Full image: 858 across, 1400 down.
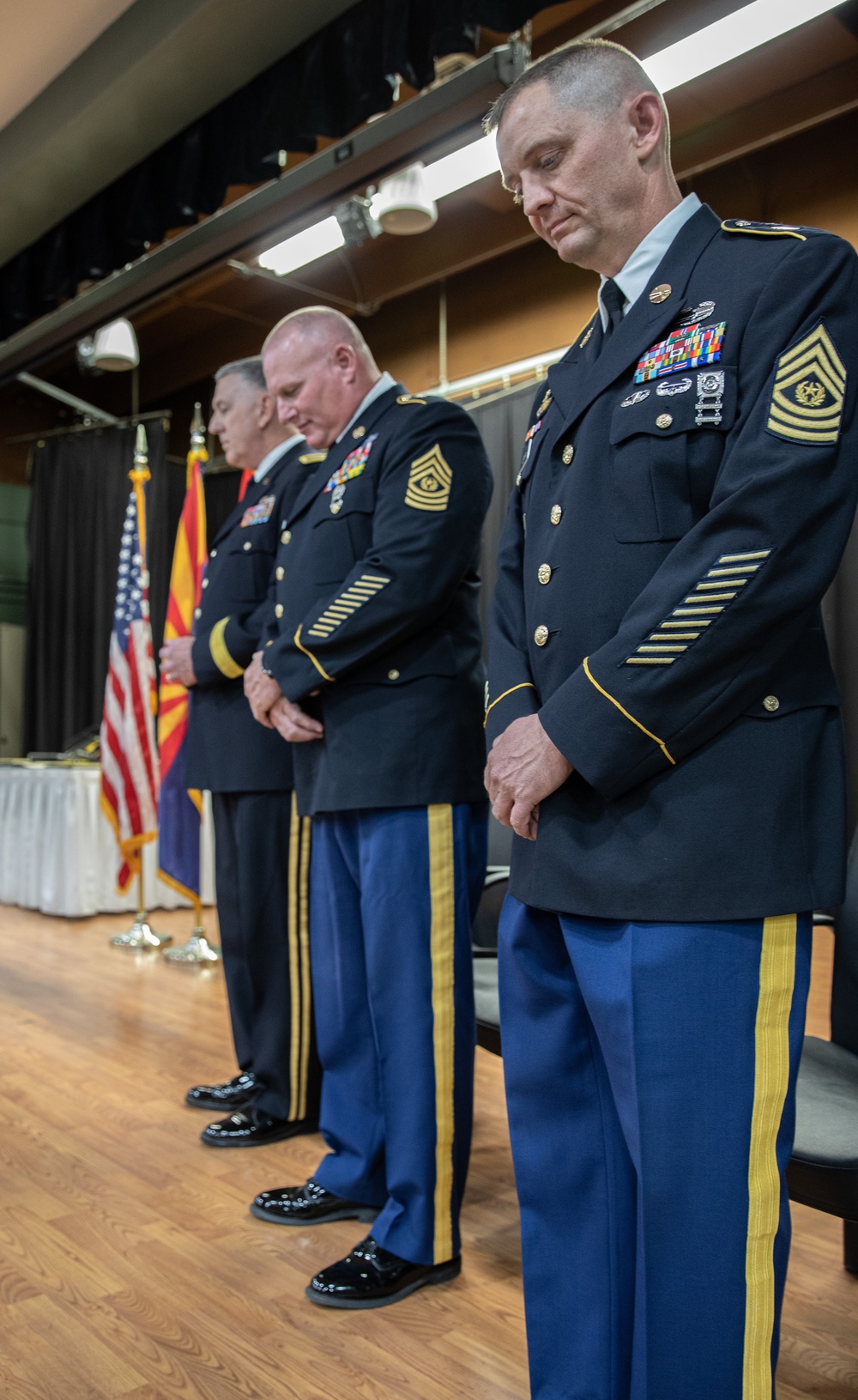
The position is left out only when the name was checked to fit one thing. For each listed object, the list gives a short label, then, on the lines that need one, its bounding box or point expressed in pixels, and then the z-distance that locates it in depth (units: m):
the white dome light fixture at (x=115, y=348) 6.07
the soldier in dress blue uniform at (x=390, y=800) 1.57
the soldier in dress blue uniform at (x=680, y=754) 0.88
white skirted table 4.90
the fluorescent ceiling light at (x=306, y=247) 5.38
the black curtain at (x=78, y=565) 7.85
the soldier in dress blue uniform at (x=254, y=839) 2.15
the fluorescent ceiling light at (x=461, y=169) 4.49
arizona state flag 4.08
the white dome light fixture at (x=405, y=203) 4.48
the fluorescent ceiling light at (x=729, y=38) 3.51
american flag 4.41
